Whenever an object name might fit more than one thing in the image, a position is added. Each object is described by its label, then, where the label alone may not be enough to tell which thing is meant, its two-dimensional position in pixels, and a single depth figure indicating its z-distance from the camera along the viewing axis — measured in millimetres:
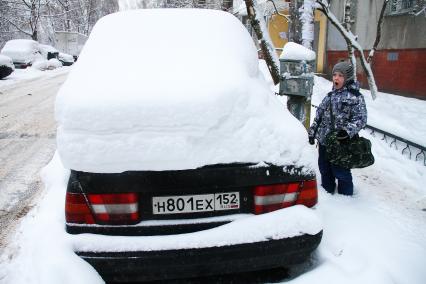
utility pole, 5070
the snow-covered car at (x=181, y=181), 2160
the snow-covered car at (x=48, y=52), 26556
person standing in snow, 3619
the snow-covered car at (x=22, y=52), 23062
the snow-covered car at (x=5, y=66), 18017
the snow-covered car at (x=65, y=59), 29797
